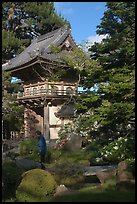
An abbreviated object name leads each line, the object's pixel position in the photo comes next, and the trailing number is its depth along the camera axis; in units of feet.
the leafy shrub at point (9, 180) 31.53
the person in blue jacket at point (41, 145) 43.06
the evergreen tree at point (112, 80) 41.18
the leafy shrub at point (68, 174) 35.77
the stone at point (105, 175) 33.16
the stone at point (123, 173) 28.51
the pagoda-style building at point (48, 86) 78.54
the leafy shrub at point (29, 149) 57.11
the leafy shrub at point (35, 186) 28.55
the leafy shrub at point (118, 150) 41.94
